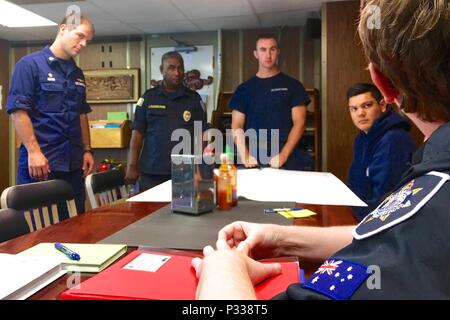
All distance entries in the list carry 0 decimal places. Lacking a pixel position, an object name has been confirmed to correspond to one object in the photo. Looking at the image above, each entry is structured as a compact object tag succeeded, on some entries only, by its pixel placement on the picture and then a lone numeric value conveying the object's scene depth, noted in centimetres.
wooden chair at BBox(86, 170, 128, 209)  182
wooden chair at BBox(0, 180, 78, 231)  131
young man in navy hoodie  184
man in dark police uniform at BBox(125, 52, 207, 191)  297
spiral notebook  75
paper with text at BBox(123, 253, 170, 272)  72
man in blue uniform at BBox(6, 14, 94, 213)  215
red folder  60
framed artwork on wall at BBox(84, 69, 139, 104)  503
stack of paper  61
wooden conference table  79
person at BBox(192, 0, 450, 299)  39
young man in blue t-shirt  311
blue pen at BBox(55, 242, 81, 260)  78
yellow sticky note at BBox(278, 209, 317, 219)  126
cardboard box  480
